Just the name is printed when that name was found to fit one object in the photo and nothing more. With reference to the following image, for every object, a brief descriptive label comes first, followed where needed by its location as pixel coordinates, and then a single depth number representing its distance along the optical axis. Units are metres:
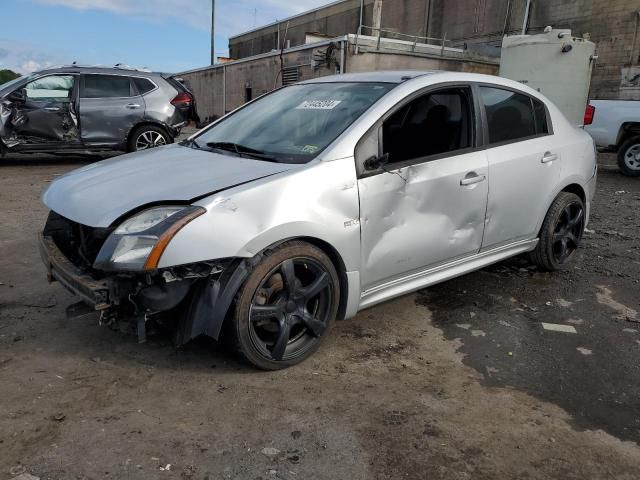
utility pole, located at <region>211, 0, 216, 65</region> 33.09
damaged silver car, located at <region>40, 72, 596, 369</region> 2.63
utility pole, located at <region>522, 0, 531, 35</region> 20.95
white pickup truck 10.12
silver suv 9.15
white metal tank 12.10
